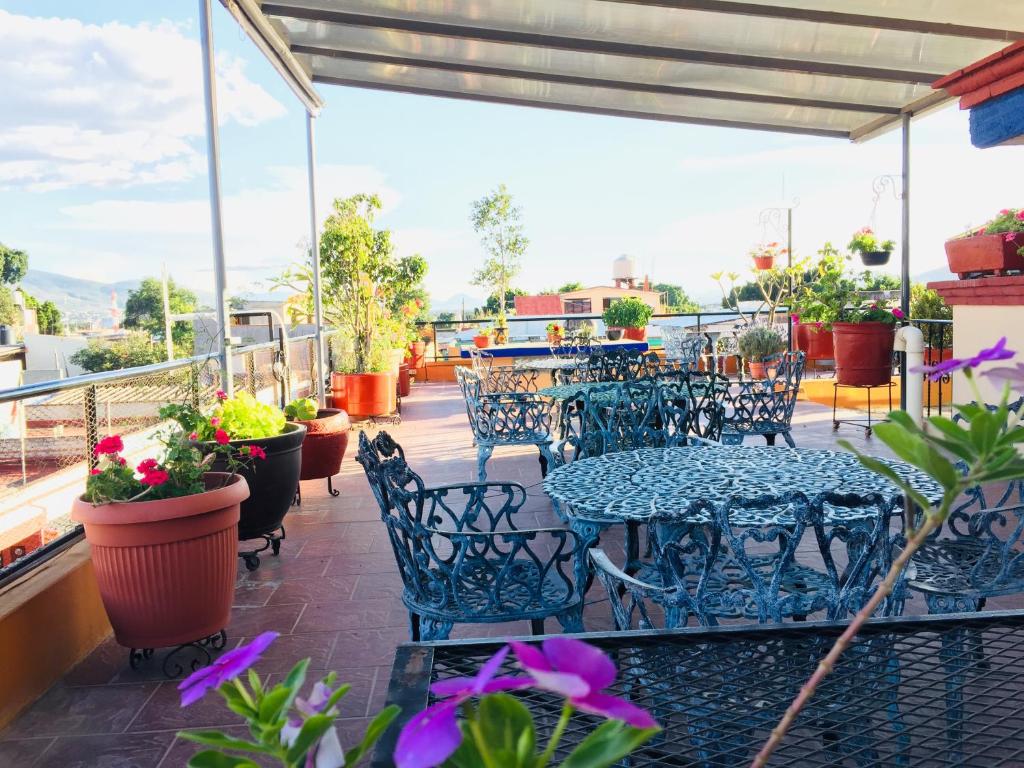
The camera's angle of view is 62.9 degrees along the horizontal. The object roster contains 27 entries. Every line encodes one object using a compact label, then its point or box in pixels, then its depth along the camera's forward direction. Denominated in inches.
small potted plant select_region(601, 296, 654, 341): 313.1
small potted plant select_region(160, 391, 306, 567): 143.0
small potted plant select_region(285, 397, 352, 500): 195.0
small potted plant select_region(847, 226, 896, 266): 287.0
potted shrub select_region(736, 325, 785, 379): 311.6
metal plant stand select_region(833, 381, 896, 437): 251.1
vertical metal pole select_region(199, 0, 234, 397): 160.4
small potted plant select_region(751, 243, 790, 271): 323.6
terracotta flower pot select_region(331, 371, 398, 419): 316.2
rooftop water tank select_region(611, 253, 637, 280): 1048.2
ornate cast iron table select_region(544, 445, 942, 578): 84.8
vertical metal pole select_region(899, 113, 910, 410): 235.9
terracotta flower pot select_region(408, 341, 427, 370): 490.9
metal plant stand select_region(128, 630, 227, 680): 106.1
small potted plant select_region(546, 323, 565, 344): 319.9
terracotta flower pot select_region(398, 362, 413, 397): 399.9
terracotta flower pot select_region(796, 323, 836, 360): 380.5
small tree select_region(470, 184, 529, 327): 860.6
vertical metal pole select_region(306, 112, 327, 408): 276.4
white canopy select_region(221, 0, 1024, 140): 171.5
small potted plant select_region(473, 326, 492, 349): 358.0
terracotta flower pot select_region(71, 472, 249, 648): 103.3
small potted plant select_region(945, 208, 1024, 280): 177.2
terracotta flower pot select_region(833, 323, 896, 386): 236.5
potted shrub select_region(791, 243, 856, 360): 254.1
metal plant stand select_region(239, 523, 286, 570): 148.3
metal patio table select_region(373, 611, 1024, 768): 36.9
